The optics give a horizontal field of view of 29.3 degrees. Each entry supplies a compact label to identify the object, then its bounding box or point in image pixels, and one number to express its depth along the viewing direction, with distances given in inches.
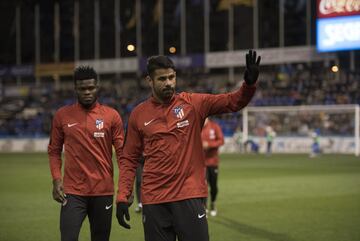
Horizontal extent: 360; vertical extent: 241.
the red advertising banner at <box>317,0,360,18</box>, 1518.2
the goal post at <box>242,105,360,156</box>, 1494.8
